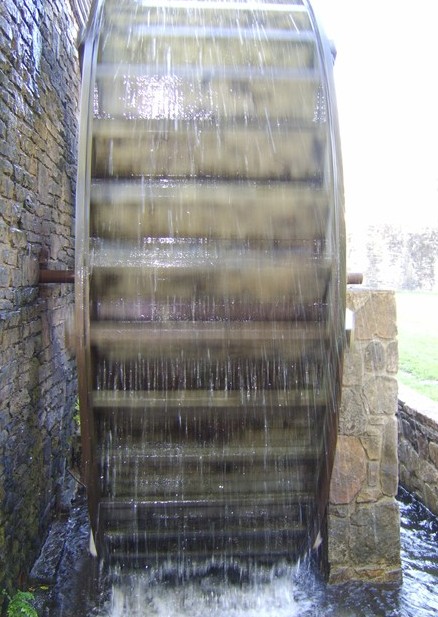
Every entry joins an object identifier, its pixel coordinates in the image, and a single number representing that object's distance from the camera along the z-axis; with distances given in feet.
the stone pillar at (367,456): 10.55
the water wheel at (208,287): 9.45
